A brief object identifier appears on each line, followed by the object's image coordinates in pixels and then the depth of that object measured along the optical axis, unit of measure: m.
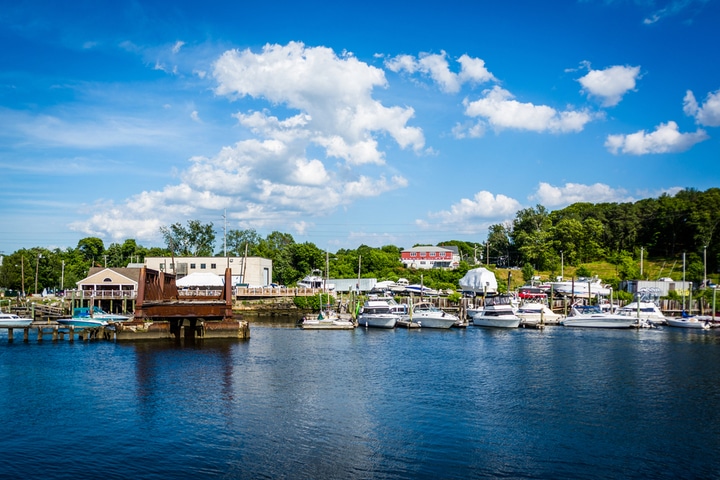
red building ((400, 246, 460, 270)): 135.25
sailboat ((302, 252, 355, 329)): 70.44
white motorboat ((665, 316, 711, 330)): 70.79
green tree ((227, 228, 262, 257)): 154.25
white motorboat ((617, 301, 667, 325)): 74.52
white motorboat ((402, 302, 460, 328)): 71.88
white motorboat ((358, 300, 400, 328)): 71.12
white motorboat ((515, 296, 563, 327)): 75.94
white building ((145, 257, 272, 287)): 106.19
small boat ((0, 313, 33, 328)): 62.34
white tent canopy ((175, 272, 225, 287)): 90.76
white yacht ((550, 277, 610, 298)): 95.19
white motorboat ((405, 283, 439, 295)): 101.12
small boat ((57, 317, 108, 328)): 64.06
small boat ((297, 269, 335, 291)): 111.08
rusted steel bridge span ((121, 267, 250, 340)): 56.12
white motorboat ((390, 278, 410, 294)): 103.19
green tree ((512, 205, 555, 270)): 128.25
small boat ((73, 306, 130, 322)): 70.56
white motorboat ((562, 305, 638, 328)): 70.92
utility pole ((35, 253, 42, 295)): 99.99
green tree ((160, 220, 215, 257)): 144.00
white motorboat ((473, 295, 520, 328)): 71.88
